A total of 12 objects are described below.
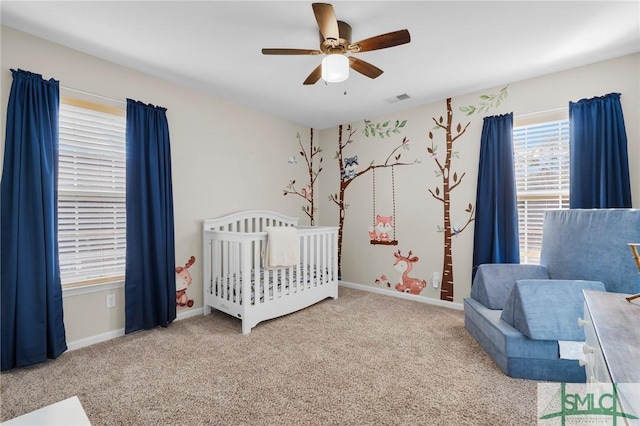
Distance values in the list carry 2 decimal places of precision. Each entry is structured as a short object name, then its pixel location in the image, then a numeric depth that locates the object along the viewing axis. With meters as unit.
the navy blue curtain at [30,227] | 1.90
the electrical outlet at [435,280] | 3.32
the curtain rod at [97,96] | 2.23
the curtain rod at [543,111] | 2.61
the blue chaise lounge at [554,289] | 1.77
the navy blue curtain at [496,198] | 2.78
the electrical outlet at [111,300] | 2.42
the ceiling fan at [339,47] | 1.65
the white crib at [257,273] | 2.62
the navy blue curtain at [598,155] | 2.28
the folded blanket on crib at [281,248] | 2.77
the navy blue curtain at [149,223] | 2.47
